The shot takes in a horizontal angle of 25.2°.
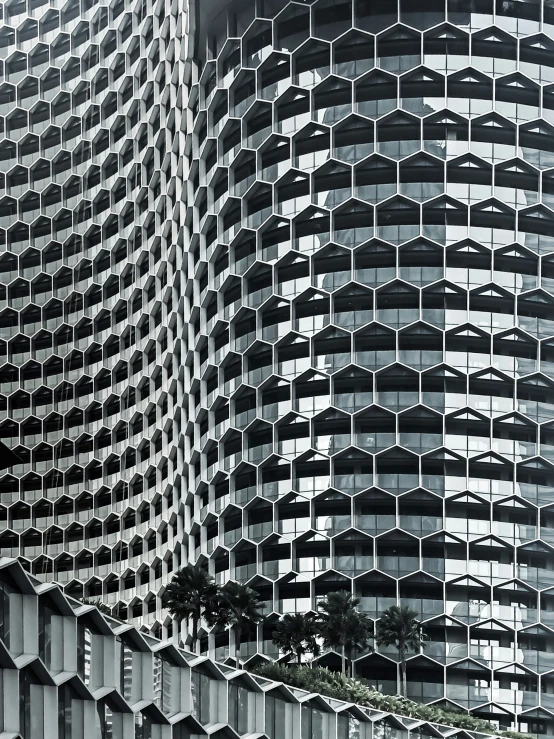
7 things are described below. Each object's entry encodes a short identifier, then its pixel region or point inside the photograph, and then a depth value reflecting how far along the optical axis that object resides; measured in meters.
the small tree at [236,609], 68.56
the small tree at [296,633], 69.81
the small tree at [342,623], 69.31
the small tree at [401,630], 70.81
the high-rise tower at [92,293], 92.38
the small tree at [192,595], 67.81
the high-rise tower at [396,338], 75.50
